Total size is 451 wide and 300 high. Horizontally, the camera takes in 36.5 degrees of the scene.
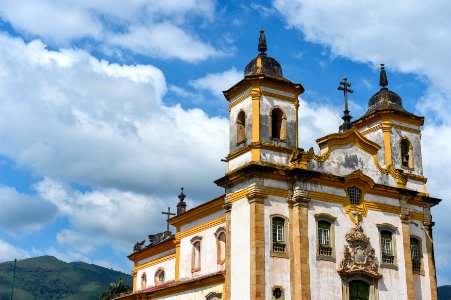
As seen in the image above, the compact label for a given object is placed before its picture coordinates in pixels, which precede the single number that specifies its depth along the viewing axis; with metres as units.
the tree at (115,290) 56.86
